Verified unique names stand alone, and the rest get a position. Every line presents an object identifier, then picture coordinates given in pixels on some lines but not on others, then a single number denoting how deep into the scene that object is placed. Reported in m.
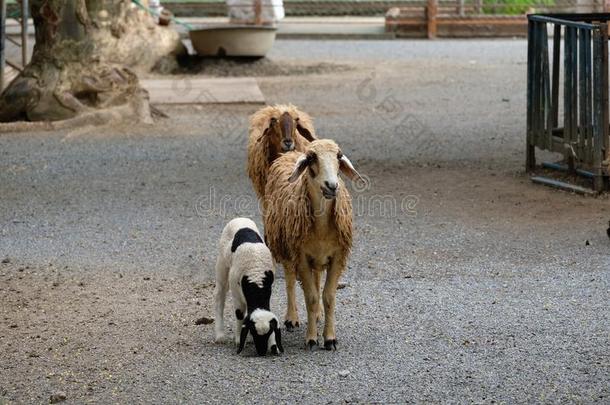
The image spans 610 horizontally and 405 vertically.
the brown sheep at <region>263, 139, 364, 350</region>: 12.67
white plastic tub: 39.09
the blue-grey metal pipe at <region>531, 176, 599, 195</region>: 21.07
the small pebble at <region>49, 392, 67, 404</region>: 11.10
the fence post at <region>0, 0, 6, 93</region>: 30.75
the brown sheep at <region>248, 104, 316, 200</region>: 15.84
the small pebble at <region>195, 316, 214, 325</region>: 13.70
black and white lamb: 12.31
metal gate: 21.08
